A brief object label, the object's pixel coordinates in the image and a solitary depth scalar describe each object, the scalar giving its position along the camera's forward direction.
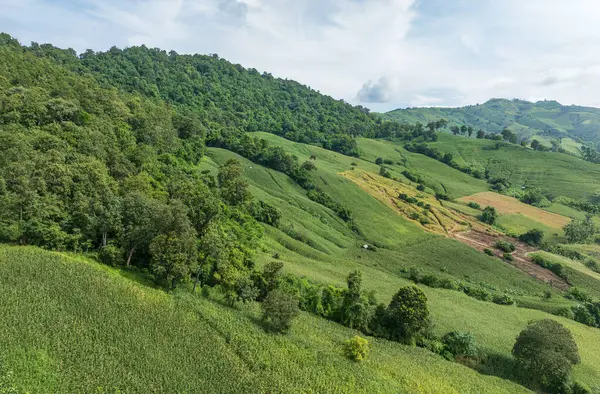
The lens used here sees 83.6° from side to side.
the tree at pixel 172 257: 45.59
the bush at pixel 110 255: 48.75
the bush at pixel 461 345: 58.28
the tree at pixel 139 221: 50.09
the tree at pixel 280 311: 45.00
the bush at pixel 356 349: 44.66
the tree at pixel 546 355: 53.03
